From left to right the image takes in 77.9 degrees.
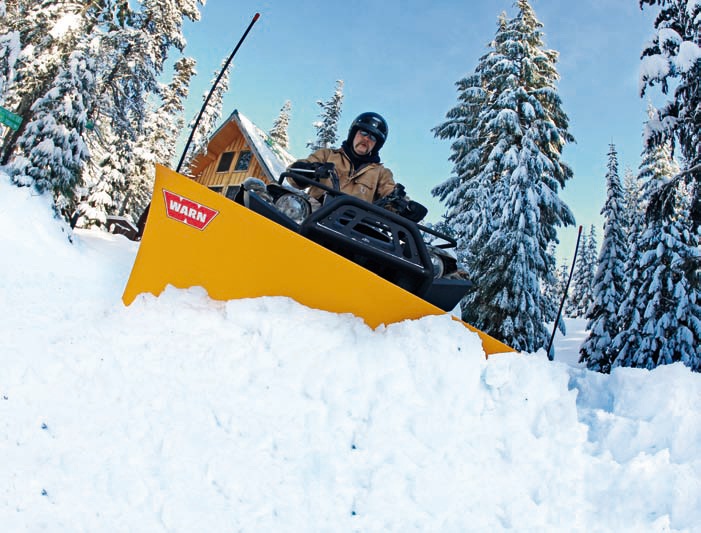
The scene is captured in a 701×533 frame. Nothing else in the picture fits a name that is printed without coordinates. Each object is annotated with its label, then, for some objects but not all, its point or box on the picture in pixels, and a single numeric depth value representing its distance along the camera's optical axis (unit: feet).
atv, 10.11
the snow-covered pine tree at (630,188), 109.71
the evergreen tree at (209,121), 88.79
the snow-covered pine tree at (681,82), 24.84
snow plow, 9.22
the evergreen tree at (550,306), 47.91
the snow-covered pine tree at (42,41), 50.26
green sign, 30.71
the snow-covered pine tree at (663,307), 43.45
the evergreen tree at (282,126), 131.54
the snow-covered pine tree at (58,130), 46.39
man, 15.89
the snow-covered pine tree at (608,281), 57.55
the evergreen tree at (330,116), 100.01
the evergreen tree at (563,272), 222.89
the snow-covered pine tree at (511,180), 45.62
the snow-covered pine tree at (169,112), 93.45
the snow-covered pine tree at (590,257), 143.02
